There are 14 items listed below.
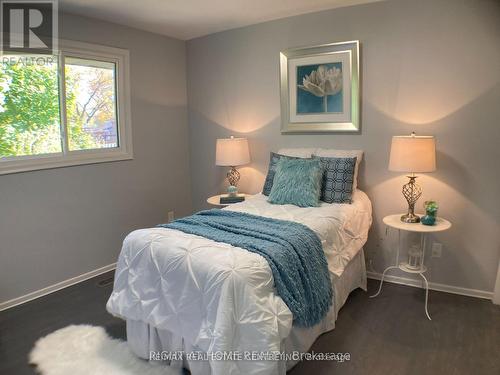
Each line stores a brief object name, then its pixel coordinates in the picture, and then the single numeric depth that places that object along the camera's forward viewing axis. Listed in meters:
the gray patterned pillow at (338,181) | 3.05
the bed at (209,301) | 1.79
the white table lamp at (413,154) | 2.72
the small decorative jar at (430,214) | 2.78
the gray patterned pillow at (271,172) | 3.42
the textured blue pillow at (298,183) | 2.99
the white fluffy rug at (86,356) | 2.16
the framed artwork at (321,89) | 3.29
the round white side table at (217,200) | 3.70
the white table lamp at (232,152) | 3.75
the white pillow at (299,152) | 3.44
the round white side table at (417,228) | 2.71
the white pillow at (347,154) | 3.22
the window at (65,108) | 2.98
